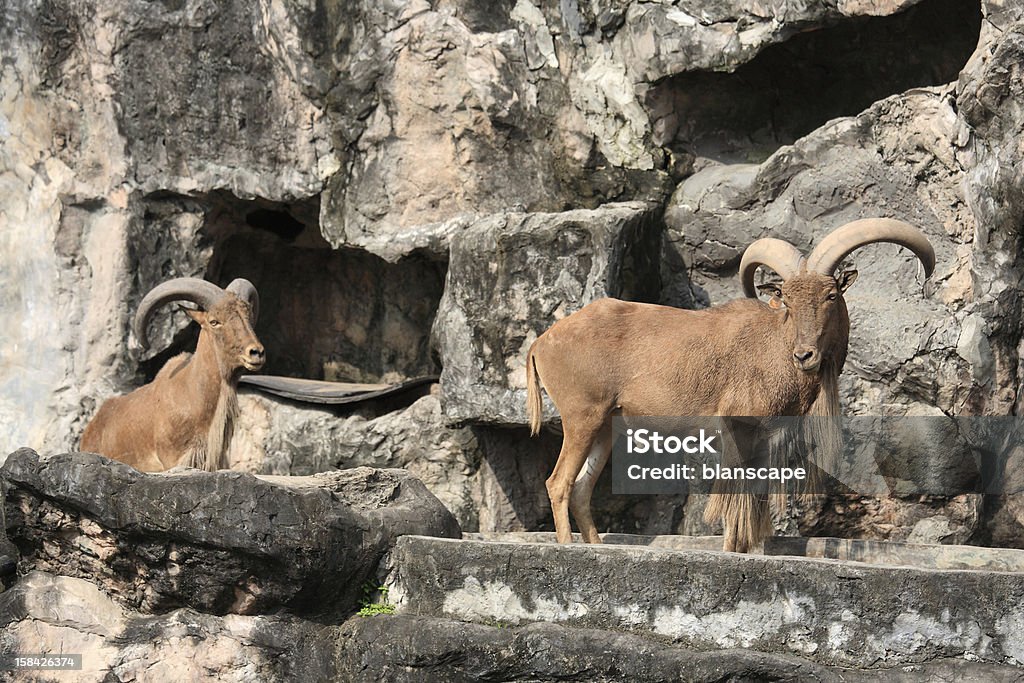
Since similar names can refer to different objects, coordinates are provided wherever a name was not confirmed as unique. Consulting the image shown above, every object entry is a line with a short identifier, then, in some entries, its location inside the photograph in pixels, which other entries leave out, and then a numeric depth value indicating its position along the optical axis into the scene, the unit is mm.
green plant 14648
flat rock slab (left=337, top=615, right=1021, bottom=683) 12359
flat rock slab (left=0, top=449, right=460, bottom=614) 14195
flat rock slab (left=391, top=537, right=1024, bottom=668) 12273
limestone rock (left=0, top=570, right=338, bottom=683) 14250
